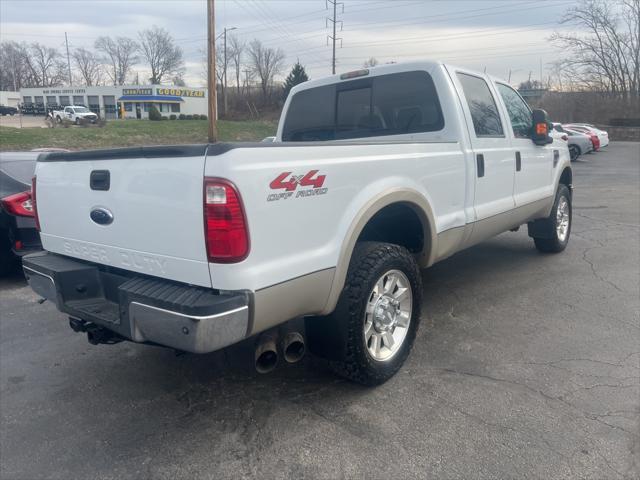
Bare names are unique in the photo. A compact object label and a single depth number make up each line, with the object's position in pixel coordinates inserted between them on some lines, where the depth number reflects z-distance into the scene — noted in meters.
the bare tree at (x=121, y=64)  99.75
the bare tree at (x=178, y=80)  97.81
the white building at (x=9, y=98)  85.62
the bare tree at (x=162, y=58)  96.69
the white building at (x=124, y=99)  73.74
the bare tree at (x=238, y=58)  87.69
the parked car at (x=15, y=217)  5.57
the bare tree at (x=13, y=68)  96.07
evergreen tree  53.49
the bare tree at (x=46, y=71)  102.96
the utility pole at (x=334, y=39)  50.64
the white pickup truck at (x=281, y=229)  2.46
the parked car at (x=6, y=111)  68.69
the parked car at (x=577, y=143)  24.73
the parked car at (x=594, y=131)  28.97
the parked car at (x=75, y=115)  47.94
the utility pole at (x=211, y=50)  21.34
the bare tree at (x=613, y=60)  52.75
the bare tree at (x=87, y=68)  102.12
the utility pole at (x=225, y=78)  67.31
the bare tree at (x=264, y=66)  82.75
